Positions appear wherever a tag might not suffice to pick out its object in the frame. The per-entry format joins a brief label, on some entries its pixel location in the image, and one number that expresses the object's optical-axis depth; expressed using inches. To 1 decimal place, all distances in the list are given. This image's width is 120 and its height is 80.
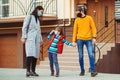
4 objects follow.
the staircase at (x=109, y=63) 602.2
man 484.1
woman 478.6
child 495.2
